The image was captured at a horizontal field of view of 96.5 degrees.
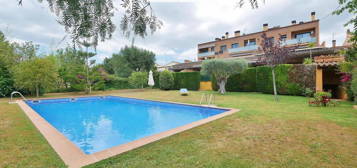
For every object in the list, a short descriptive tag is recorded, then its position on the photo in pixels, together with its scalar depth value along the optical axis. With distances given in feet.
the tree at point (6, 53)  45.14
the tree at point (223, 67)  42.45
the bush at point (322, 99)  24.49
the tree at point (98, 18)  4.50
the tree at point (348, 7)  12.28
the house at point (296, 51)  35.01
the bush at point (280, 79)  36.52
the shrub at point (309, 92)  34.97
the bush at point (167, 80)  68.80
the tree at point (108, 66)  118.42
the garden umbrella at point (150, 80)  69.90
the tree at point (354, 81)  21.06
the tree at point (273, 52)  31.58
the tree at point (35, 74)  42.19
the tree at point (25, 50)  51.96
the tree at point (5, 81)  43.47
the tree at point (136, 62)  95.27
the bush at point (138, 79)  71.39
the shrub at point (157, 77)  76.54
